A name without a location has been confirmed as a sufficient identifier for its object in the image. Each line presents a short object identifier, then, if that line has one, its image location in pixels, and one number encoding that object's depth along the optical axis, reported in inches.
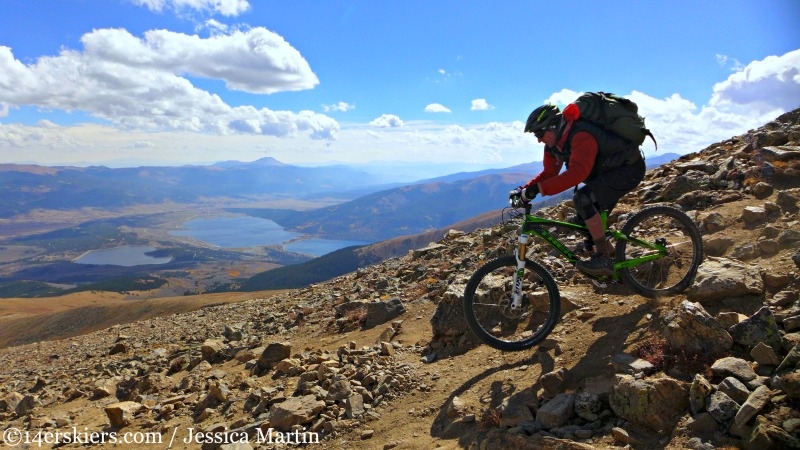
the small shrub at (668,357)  205.5
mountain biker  267.4
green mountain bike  287.9
